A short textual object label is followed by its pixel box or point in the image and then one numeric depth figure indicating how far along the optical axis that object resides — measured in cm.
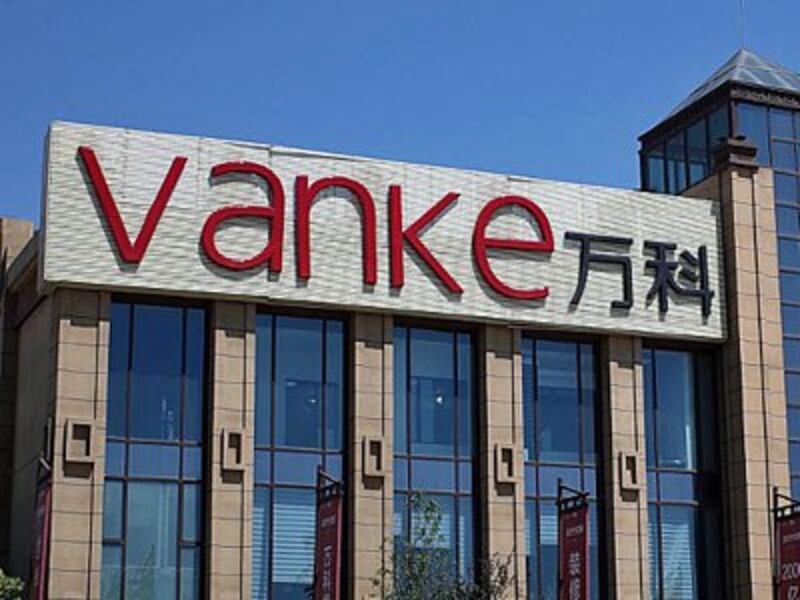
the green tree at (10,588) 3778
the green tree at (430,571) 3522
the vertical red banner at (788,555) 4191
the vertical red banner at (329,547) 3753
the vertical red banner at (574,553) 3994
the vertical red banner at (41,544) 3578
